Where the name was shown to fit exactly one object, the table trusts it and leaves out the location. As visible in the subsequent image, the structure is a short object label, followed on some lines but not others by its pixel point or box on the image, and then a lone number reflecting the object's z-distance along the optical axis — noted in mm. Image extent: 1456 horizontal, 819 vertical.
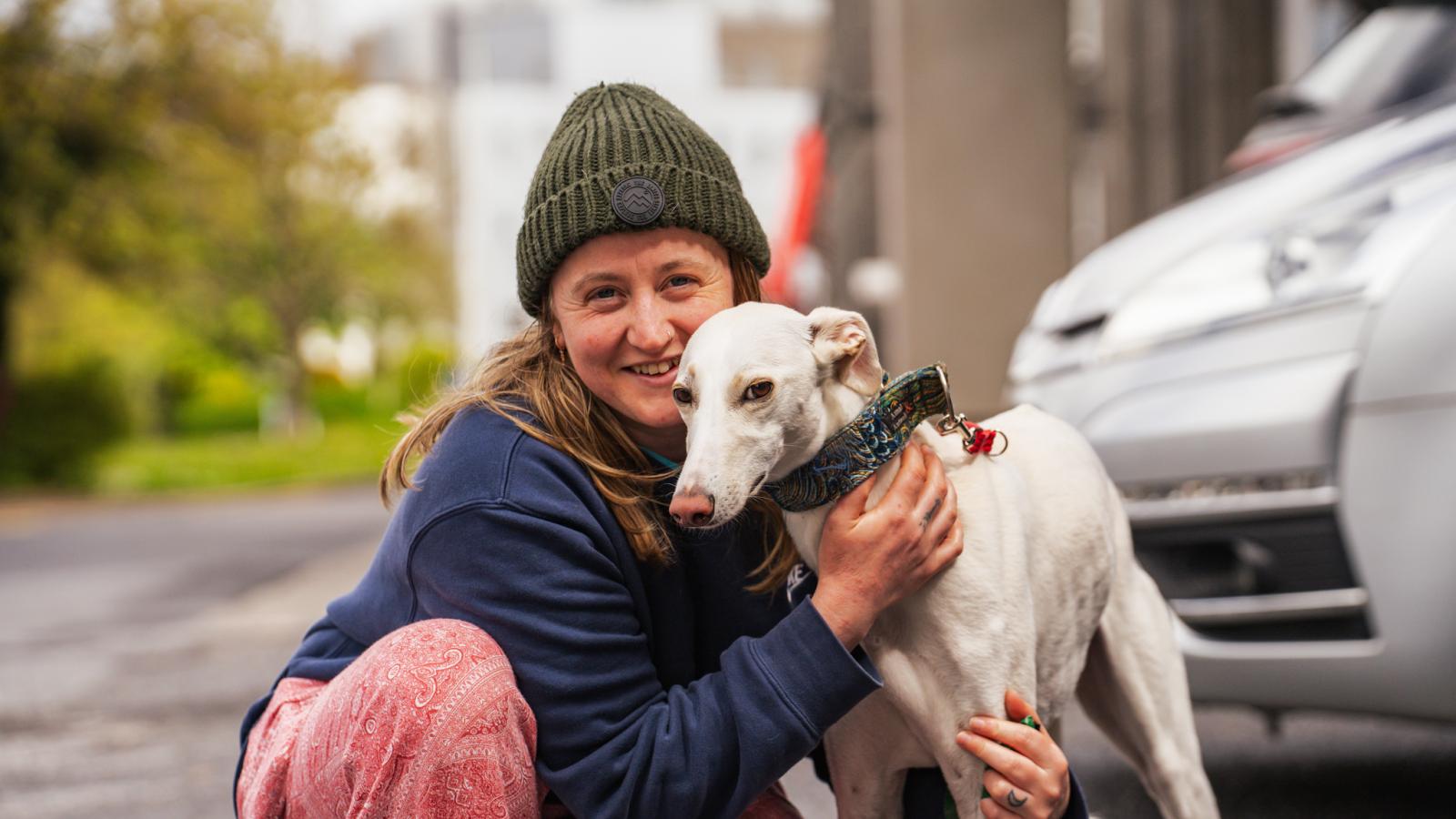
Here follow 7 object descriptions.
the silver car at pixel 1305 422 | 2742
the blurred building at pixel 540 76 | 54375
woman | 2037
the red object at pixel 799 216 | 16562
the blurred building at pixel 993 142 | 8953
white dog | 1924
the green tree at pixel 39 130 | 20719
